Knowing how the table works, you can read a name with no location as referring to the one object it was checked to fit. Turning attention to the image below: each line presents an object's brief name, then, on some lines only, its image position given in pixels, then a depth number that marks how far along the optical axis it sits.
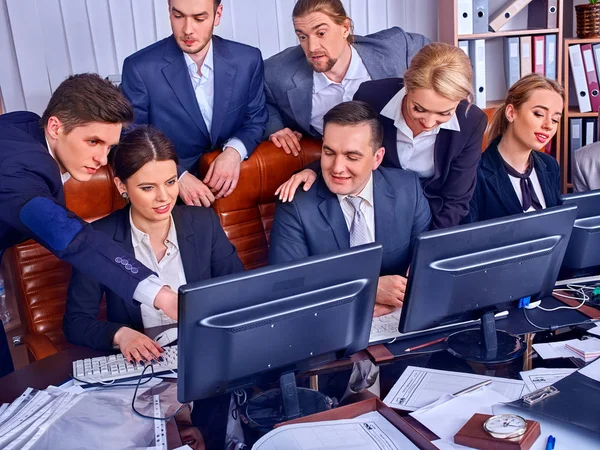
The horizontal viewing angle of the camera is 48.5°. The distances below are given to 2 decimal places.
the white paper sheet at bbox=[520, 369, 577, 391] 1.50
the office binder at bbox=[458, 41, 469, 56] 3.90
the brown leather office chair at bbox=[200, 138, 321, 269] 2.55
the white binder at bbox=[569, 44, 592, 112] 3.95
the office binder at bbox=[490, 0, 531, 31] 3.91
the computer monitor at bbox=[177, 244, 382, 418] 1.24
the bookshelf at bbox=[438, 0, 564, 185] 3.88
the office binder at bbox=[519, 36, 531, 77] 3.95
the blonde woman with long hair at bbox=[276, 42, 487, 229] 2.18
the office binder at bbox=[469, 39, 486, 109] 3.90
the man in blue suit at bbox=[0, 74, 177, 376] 1.55
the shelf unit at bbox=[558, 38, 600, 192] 3.93
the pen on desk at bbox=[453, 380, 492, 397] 1.46
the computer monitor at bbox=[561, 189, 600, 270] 1.82
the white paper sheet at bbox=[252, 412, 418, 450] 1.24
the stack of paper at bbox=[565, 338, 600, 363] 1.61
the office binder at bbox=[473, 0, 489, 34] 3.86
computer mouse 1.78
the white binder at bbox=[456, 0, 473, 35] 3.83
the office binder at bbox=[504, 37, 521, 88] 3.96
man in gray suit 2.60
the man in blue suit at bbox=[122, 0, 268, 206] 2.45
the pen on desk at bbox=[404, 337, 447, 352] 1.69
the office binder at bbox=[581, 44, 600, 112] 3.93
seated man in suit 2.17
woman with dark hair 2.01
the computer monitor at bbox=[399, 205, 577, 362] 1.51
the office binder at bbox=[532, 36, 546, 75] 3.92
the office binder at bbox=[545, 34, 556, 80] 3.93
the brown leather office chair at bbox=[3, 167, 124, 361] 2.22
